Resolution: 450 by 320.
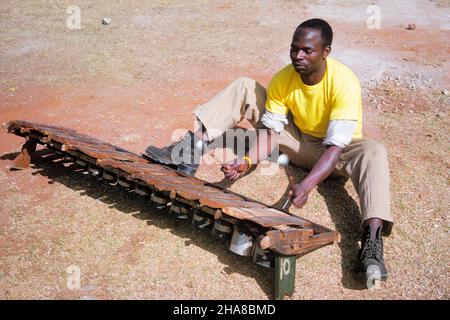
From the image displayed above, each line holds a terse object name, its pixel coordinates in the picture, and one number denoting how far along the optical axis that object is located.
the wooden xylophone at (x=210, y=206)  2.90
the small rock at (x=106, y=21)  9.13
